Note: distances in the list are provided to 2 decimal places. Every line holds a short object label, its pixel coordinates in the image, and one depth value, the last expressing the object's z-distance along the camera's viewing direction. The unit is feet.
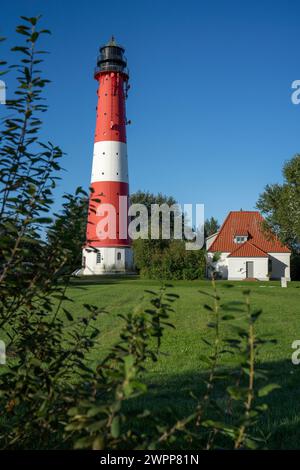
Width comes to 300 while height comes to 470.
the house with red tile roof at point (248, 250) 156.35
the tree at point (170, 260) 138.00
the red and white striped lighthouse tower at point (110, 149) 146.82
